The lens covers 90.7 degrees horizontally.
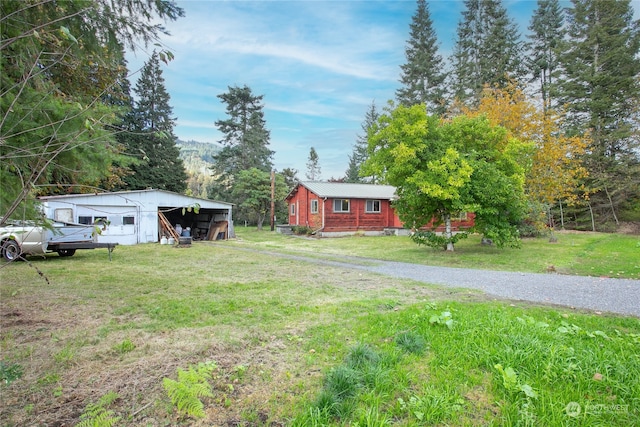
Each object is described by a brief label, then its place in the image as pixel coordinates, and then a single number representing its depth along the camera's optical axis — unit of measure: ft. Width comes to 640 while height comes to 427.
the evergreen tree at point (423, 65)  105.60
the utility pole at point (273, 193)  90.86
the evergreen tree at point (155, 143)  99.55
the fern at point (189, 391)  7.18
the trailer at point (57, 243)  31.78
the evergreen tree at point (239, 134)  120.16
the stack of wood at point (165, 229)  58.44
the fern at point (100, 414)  6.64
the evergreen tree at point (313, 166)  169.27
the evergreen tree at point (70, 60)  10.03
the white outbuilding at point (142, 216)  49.49
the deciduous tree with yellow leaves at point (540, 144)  53.88
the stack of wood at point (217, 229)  67.82
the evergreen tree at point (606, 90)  74.54
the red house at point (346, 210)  74.18
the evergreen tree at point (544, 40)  92.07
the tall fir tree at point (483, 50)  92.63
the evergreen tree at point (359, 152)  143.74
